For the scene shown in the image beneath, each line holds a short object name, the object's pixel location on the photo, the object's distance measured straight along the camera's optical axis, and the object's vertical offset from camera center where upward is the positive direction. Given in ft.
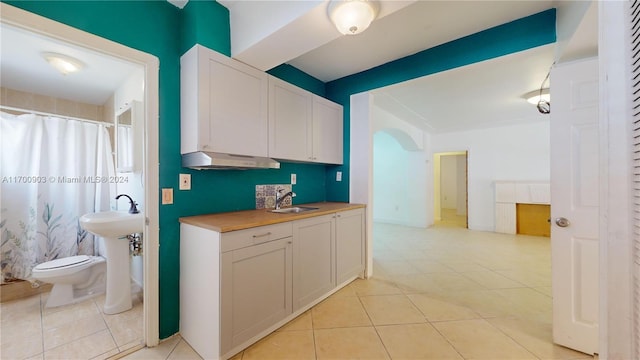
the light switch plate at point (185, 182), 5.98 -0.02
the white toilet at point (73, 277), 7.00 -3.05
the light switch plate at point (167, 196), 5.64 -0.36
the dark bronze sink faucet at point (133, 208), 7.63 -0.88
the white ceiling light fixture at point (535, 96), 10.82 +4.06
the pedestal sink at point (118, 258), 6.69 -2.33
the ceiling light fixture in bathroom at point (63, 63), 6.95 +3.66
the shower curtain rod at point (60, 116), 7.63 +2.36
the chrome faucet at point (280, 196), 8.23 -0.55
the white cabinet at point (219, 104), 5.46 +1.93
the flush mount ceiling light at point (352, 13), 4.33 +3.16
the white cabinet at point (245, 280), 4.82 -2.34
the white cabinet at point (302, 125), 7.21 +1.92
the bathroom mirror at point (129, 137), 7.73 +1.56
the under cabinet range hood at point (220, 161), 5.37 +0.49
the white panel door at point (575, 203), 4.98 -0.51
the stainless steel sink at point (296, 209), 8.01 -0.99
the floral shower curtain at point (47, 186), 7.81 -0.15
